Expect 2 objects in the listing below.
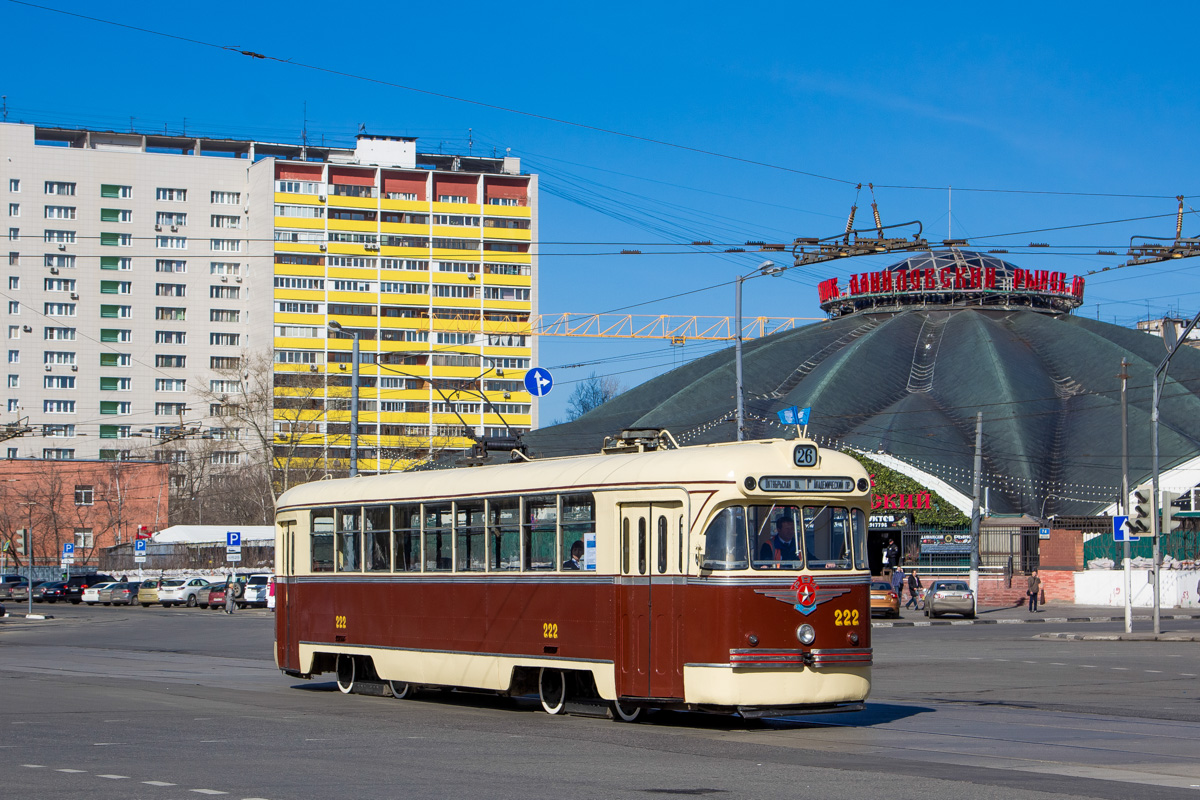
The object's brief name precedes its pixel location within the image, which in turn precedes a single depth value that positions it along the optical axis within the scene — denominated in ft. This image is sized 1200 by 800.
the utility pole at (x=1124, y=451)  149.69
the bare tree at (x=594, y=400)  466.29
